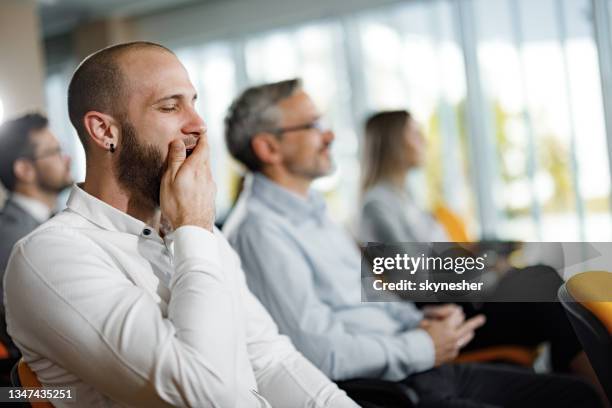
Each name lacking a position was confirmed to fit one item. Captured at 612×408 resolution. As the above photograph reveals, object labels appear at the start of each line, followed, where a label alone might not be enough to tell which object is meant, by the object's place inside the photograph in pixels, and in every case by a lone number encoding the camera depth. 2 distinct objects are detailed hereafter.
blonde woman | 4.56
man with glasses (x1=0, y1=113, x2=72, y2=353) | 4.29
